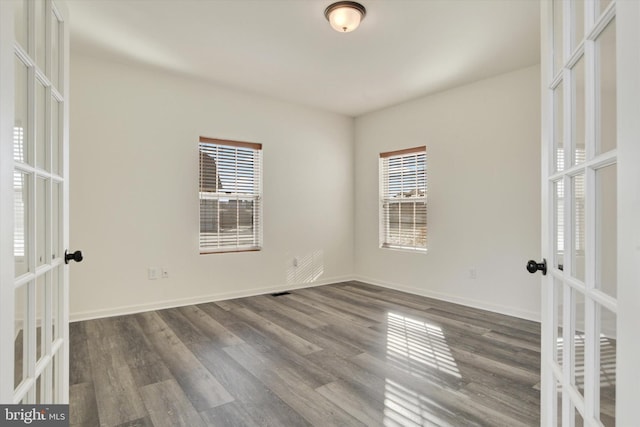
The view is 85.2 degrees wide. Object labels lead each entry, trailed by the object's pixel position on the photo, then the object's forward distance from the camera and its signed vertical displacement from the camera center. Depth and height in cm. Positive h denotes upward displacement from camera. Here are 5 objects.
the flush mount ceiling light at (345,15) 256 +150
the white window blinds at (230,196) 427 +23
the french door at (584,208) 68 +2
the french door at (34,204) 83 +3
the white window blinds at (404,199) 468 +21
